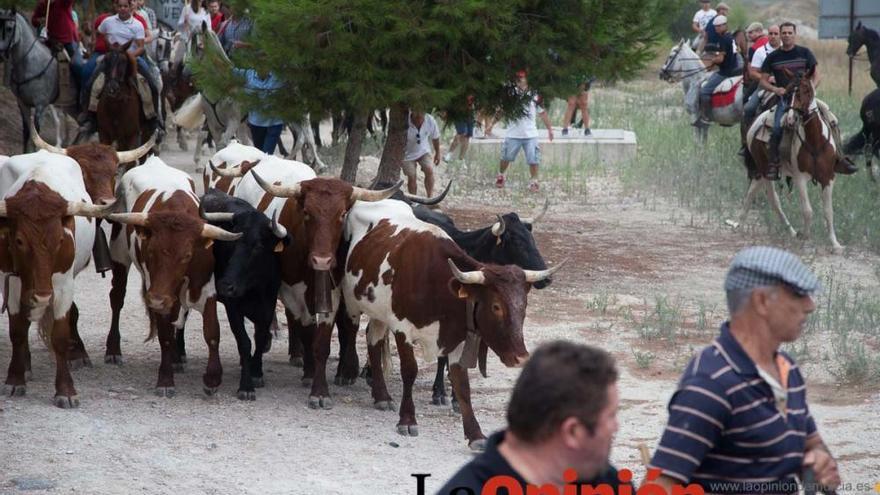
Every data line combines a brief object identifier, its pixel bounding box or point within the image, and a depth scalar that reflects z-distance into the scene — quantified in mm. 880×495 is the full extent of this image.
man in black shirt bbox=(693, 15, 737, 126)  23891
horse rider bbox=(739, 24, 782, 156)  19797
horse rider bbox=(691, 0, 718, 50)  28934
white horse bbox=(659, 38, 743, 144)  24953
